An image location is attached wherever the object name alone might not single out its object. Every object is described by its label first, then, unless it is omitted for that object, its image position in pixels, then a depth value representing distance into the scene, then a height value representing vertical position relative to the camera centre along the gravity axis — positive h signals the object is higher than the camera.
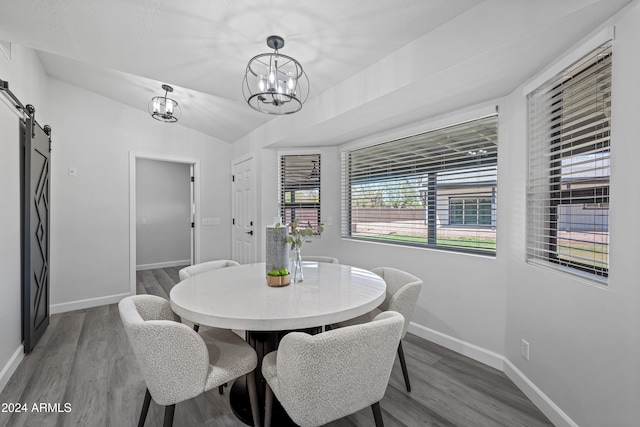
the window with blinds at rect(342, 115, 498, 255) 2.41 +0.21
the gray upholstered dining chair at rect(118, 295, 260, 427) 1.20 -0.65
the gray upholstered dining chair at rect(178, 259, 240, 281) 2.26 -0.47
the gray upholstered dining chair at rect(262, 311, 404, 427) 1.07 -0.60
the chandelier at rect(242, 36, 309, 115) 1.78 +1.11
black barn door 2.41 -0.19
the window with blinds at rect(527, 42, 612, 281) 1.49 +0.25
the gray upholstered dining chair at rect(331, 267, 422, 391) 1.78 -0.54
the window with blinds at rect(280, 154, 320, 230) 3.87 +0.30
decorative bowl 1.79 -0.42
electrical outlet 1.95 -0.92
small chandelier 3.21 +1.14
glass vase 1.92 -0.38
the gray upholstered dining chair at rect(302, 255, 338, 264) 2.88 -0.48
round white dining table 1.30 -0.46
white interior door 4.19 -0.03
